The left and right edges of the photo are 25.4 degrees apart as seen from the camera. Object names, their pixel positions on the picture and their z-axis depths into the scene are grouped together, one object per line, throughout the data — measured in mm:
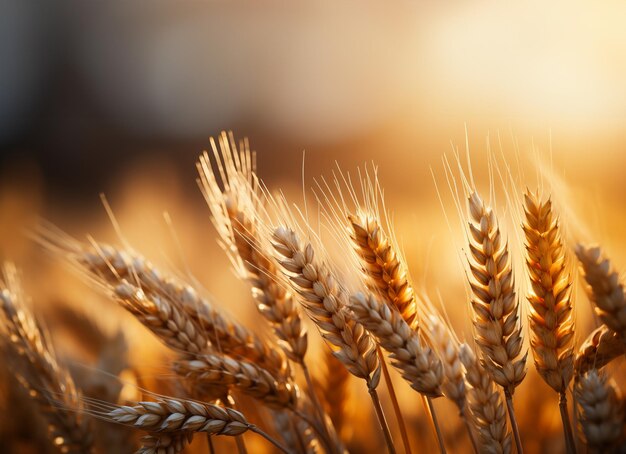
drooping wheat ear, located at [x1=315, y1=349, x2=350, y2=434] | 676
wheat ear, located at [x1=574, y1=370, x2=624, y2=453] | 581
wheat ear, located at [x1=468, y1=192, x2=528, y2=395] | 584
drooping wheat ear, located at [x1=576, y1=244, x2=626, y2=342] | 572
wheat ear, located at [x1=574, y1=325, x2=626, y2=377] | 593
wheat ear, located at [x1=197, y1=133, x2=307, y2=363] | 637
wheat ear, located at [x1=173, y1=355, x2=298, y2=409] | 611
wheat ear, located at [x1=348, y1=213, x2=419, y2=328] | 606
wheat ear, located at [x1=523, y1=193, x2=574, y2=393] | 587
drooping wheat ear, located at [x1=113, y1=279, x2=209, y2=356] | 626
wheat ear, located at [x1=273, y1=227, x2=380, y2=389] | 598
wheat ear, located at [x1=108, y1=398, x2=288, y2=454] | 585
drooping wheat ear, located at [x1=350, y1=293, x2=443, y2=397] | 581
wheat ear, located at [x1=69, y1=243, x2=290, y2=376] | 646
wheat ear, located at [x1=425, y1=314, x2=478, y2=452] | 610
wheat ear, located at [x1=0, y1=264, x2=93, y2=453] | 668
